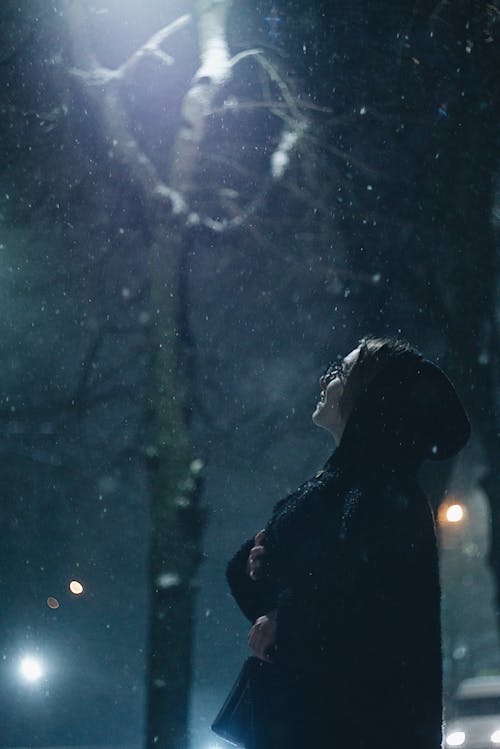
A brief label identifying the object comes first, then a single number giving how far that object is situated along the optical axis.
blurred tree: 6.47
